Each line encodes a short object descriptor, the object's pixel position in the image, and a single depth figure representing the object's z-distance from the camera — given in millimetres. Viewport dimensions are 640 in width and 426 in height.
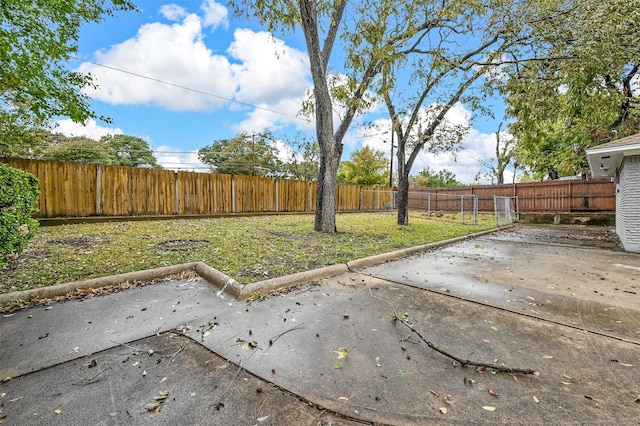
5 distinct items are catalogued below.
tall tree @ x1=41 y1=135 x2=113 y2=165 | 21719
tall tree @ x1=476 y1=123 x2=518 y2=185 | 24516
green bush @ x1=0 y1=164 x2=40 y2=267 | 3408
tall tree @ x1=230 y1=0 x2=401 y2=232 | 6516
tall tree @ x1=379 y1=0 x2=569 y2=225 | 6711
